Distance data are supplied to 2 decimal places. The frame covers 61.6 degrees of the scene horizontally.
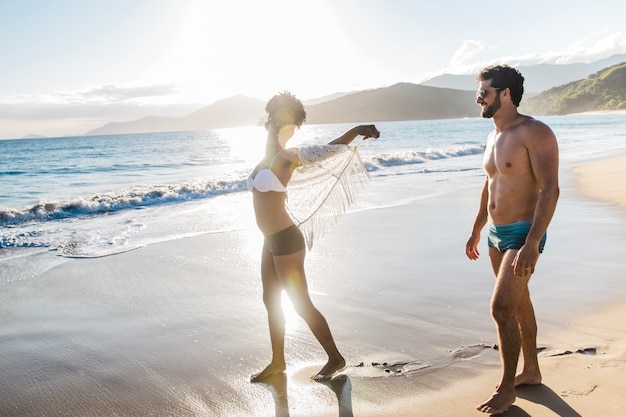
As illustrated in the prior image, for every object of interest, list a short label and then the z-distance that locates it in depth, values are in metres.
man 3.19
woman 3.78
